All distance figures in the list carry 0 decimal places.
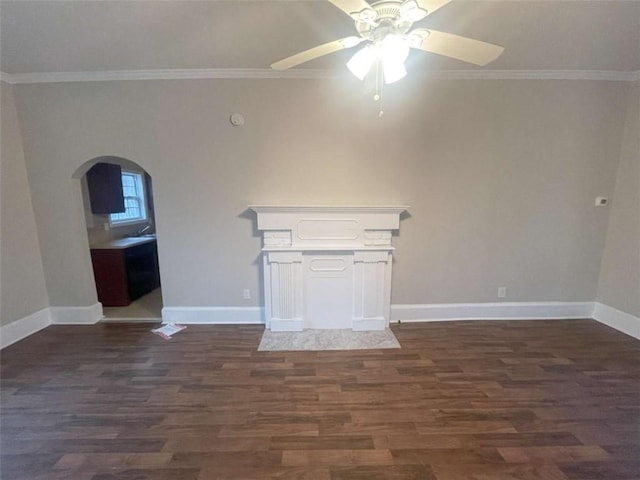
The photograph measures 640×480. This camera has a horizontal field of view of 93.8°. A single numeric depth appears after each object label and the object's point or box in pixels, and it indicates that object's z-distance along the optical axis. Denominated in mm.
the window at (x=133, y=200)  4809
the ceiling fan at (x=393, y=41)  1470
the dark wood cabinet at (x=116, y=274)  3771
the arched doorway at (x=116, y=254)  3758
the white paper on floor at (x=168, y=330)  3111
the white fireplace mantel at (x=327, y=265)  3080
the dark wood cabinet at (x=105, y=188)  3936
